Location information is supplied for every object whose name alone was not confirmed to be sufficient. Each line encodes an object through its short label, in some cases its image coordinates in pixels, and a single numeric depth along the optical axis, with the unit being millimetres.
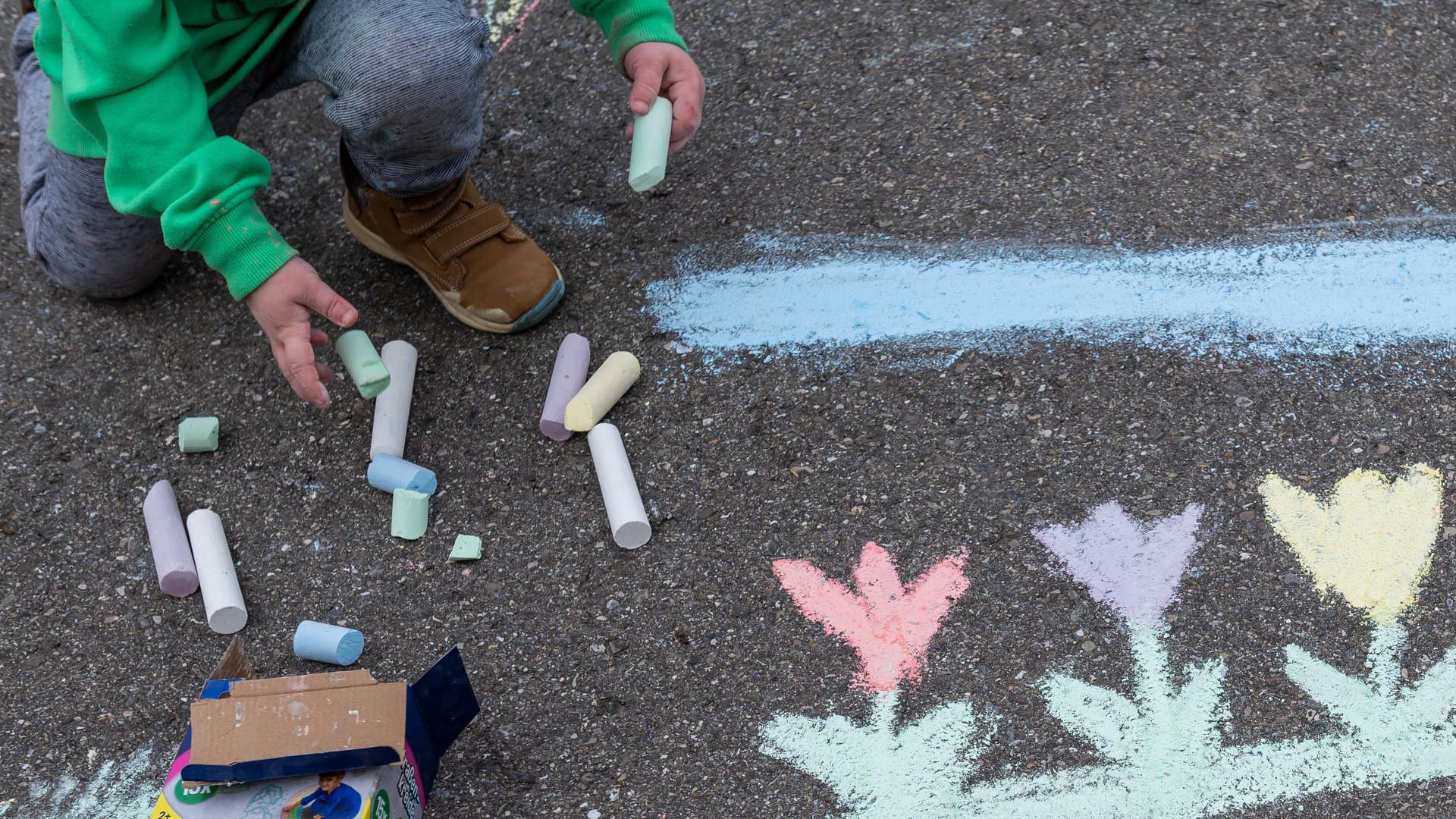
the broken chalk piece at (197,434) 2031
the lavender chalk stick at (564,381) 2020
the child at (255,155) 1898
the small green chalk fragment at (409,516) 1982
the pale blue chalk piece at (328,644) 1920
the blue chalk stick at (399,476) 1994
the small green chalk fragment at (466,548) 1969
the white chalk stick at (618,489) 1956
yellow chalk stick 2010
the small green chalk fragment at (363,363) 1978
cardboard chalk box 1781
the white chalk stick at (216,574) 1947
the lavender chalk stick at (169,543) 1963
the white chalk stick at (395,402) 2020
